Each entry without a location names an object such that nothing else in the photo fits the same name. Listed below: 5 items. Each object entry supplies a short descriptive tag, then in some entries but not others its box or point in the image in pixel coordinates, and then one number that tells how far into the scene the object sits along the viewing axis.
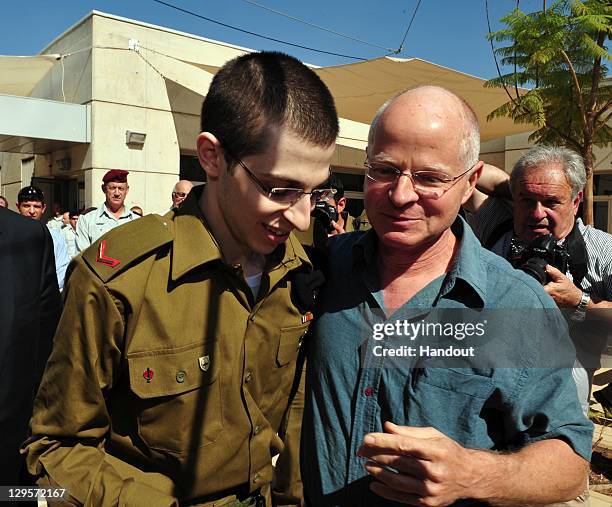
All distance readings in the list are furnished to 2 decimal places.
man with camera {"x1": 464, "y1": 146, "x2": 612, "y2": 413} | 2.41
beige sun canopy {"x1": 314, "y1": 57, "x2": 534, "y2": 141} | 9.97
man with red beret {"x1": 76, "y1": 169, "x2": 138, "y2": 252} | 5.84
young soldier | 1.29
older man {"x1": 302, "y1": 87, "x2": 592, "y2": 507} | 1.21
